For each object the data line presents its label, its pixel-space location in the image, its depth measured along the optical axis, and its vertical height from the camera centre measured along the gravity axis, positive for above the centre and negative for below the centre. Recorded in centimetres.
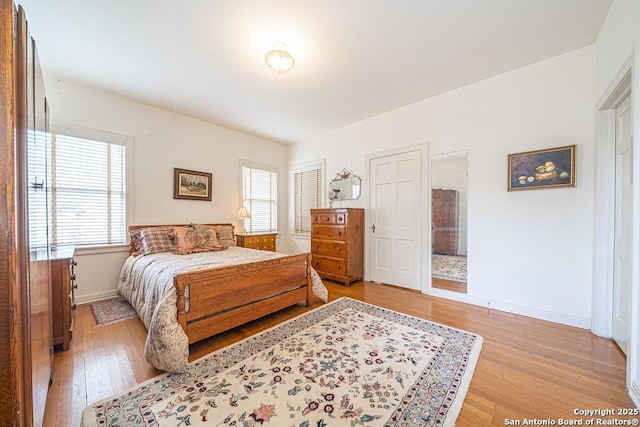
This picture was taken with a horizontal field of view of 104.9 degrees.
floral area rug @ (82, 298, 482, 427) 137 -115
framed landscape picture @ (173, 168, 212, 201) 390 +43
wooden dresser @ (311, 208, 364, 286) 390 -54
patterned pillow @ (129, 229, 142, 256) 331 -44
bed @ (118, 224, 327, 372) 180 -75
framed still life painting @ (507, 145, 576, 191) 248 +45
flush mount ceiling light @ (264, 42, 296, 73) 225 +142
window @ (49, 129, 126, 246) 297 +26
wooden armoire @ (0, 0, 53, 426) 66 -6
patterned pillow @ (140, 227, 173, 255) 321 -41
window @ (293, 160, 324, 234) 497 +40
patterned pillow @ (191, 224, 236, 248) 383 -37
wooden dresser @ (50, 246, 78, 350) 198 -74
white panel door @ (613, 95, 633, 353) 197 -9
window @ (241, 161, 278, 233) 491 +30
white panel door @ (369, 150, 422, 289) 363 -14
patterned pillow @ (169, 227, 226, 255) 330 -42
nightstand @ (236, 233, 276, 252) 439 -56
